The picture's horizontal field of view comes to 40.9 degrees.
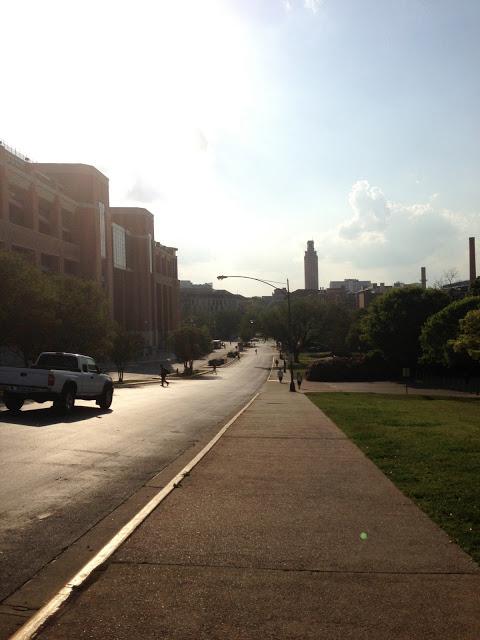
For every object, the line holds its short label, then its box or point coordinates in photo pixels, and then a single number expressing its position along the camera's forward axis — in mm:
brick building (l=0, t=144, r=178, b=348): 65625
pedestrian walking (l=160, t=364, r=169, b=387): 52322
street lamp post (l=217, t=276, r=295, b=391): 43812
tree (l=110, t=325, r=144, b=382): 62781
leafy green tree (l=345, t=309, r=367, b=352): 95025
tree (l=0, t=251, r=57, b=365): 32406
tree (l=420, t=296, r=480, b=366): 53781
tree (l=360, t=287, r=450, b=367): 69688
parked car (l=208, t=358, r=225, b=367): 91438
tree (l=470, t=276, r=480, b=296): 61269
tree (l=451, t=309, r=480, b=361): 33031
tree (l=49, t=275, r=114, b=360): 42531
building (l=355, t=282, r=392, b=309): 138375
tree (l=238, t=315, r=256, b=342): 159625
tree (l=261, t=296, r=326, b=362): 101500
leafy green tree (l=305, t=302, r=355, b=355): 102375
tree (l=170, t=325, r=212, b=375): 80688
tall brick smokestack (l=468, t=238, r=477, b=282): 92812
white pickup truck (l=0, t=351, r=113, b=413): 18656
